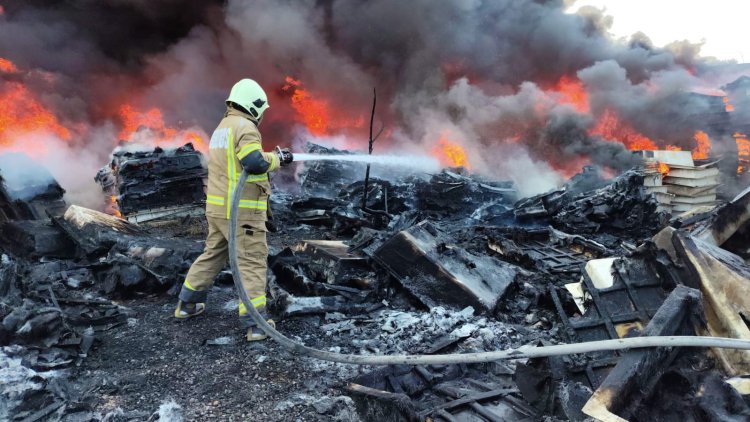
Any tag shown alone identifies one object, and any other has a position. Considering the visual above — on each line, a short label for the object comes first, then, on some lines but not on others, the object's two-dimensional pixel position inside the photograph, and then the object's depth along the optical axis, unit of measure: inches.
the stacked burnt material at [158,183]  272.1
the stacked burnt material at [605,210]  299.3
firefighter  129.6
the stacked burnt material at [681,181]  377.1
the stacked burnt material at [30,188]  250.1
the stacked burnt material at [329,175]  356.8
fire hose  69.6
